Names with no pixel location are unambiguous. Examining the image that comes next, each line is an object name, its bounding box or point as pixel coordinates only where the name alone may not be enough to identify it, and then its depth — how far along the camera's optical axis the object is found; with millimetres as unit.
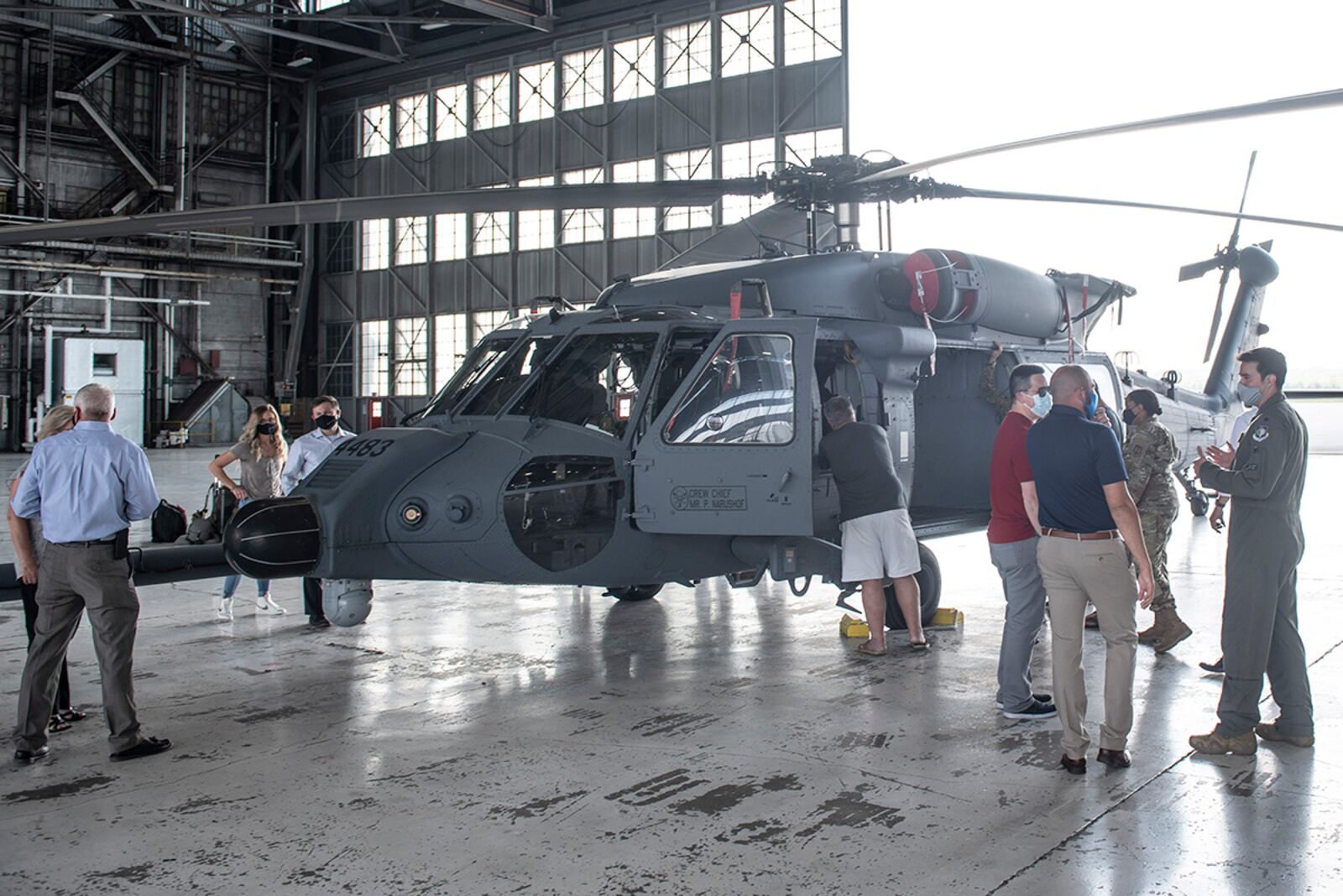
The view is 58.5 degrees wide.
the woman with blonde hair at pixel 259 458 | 8453
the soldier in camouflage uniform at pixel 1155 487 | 7523
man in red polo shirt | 5910
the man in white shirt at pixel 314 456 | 8375
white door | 30672
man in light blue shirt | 5352
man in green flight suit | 5230
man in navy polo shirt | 5039
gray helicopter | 6465
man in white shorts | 7133
